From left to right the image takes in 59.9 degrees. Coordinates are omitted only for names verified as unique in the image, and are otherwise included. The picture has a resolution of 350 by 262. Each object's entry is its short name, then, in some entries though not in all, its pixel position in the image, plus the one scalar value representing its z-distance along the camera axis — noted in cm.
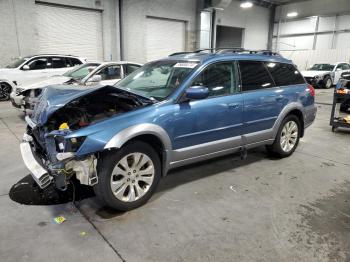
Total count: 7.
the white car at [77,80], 721
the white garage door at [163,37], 1756
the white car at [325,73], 1617
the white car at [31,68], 1066
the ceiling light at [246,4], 1985
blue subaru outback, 287
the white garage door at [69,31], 1387
